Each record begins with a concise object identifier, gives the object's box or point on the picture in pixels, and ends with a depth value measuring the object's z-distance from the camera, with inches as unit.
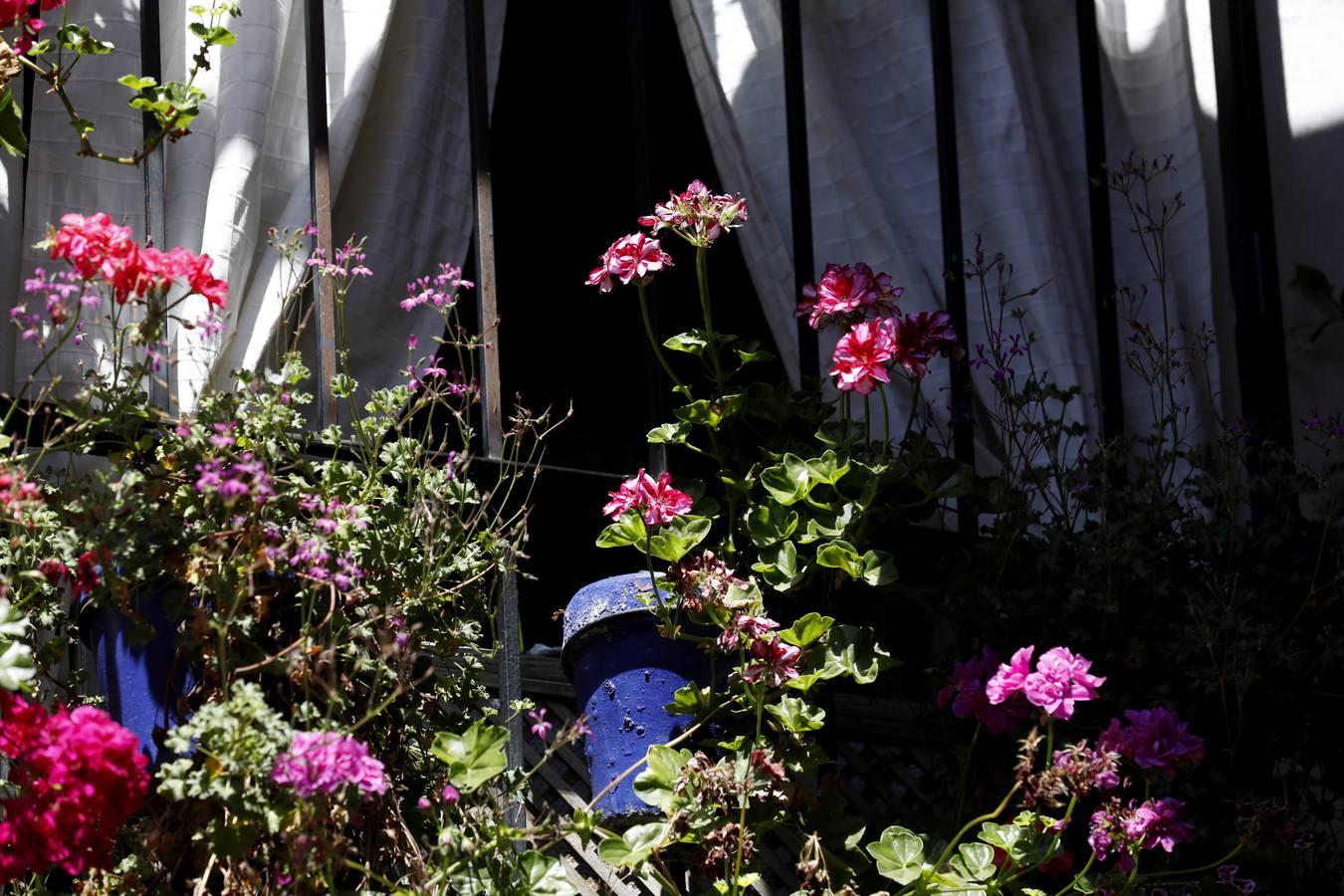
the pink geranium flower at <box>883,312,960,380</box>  92.0
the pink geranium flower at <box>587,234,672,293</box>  93.9
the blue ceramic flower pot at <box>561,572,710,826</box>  91.3
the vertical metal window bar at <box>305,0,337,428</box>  96.8
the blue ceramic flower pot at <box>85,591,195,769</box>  77.7
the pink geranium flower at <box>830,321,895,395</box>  91.5
